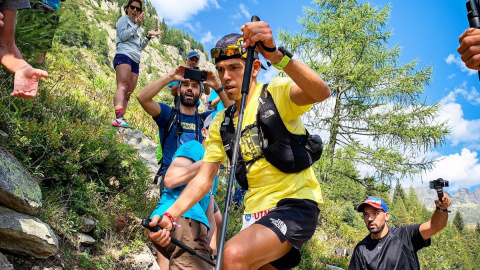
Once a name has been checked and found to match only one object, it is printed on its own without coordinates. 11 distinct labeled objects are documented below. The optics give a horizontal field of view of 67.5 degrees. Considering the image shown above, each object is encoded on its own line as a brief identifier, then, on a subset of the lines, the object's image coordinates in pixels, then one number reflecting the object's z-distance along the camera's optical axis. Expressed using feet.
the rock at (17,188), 11.68
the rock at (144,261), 15.89
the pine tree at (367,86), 49.03
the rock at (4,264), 10.61
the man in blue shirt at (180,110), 14.93
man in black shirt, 15.71
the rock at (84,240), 14.47
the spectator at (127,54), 21.24
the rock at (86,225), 14.92
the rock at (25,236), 11.42
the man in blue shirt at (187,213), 9.77
